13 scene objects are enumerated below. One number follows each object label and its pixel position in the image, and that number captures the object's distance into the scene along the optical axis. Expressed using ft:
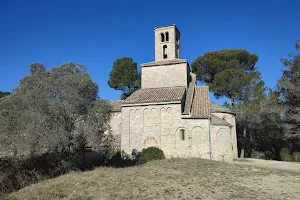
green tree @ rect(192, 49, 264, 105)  97.59
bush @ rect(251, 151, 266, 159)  91.71
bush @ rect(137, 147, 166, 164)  58.08
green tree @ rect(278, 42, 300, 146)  72.14
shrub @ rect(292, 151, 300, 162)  72.95
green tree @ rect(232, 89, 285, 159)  84.90
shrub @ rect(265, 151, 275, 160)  90.92
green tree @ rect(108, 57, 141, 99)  134.18
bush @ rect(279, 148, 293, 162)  77.25
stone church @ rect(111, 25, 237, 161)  60.70
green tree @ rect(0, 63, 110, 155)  38.65
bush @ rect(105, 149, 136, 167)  60.81
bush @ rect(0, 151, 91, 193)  41.22
